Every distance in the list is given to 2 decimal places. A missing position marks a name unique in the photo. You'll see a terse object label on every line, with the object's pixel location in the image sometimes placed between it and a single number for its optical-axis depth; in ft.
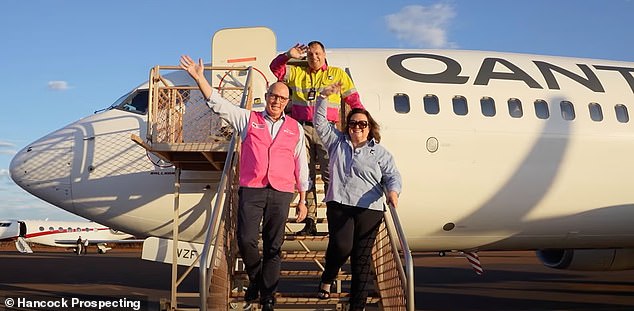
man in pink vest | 16.51
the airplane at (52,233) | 172.96
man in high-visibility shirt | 20.33
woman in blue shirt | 16.79
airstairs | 17.33
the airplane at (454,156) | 29.84
